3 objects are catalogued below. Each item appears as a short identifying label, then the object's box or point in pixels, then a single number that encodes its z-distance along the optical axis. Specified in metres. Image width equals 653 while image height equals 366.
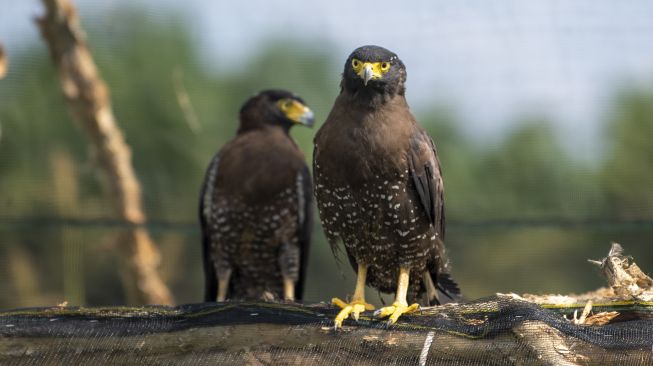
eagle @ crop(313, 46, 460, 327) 7.96
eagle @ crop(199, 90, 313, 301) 11.80
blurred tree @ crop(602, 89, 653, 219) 14.94
